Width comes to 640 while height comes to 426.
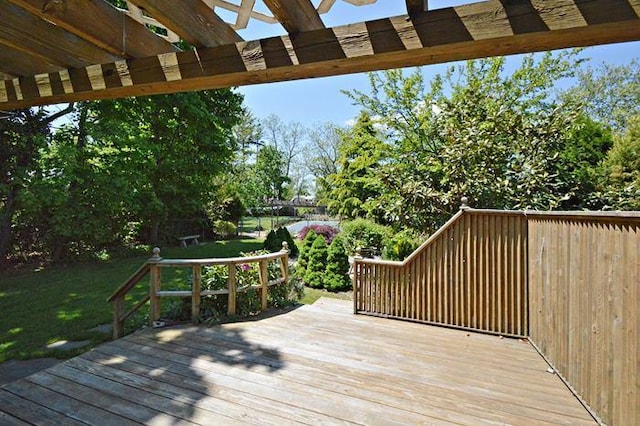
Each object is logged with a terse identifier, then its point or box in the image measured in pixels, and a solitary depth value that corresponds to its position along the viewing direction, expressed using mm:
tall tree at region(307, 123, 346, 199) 27234
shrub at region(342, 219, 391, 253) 9445
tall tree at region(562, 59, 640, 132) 14461
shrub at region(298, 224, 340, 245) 11758
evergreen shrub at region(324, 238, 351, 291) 6988
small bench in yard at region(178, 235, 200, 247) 12612
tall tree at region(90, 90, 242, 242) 8859
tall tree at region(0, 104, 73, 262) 8031
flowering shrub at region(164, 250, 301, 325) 4578
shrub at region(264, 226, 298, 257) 9713
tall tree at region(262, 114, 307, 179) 30323
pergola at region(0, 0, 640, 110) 1289
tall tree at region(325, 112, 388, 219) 13547
